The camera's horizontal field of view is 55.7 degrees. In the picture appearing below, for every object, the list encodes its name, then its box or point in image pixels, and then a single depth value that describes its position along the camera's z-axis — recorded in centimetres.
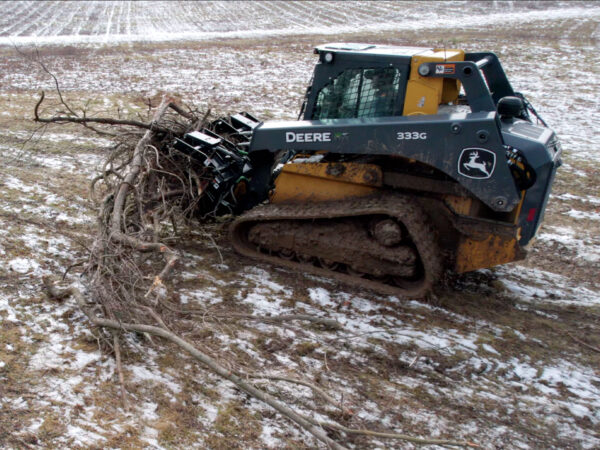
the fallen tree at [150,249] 380
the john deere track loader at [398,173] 495
